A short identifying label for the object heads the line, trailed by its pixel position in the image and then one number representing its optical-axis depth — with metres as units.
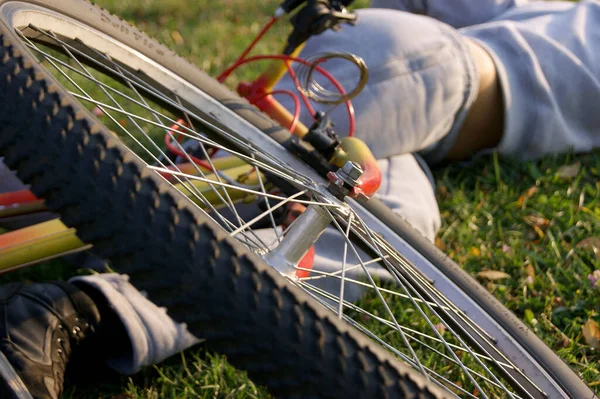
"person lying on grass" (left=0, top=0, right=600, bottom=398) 1.78
